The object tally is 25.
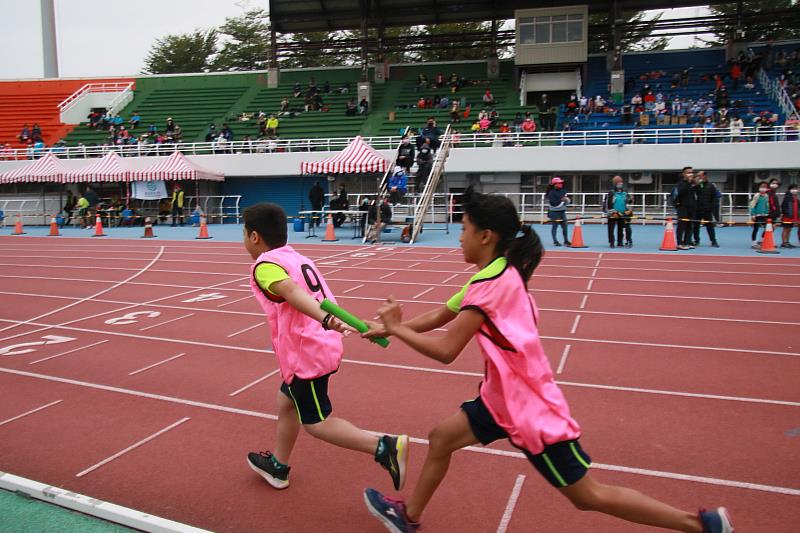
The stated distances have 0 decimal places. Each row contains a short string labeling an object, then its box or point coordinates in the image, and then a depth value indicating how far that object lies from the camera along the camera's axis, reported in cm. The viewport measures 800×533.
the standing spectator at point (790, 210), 1708
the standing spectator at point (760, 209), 1764
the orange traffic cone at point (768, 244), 1650
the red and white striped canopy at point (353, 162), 2431
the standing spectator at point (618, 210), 1738
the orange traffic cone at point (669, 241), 1731
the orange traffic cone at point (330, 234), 2175
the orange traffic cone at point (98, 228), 2558
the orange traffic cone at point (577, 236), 1817
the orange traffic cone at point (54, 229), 2632
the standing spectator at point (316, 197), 2591
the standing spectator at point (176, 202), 2984
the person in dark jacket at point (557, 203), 1797
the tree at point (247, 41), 5925
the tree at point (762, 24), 3562
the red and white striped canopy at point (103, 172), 3006
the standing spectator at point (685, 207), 1711
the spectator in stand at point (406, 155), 2454
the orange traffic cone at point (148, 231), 2458
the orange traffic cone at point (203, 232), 2383
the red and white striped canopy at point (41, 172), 3100
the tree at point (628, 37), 3816
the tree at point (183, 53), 6156
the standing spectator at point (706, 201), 1722
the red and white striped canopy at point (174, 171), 2964
